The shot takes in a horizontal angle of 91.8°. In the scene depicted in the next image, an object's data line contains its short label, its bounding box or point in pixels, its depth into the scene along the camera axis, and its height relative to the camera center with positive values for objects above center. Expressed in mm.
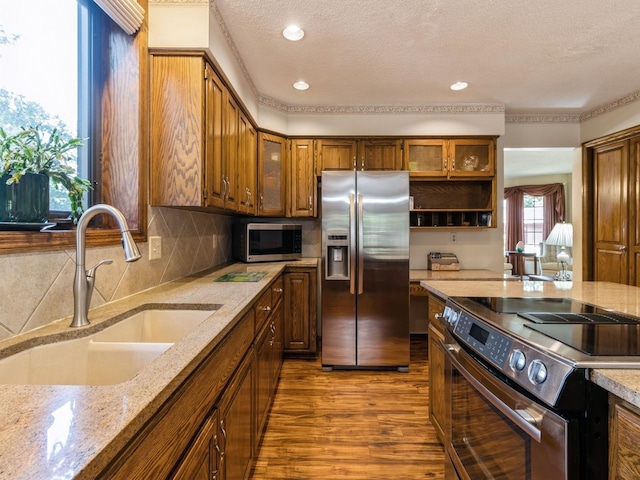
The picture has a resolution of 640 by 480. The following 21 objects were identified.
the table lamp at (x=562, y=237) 5680 +93
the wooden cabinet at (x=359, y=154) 3322 +944
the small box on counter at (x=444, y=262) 3492 -229
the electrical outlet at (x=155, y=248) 1721 -35
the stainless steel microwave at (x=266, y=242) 2980 -3
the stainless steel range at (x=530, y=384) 728 -402
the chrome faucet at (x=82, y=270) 1065 -100
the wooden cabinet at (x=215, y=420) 621 -511
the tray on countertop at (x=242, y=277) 1985 -239
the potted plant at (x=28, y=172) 990 +233
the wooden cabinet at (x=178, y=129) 1732 +634
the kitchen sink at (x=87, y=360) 901 -378
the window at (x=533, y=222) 7879 +515
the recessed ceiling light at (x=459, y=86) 2846 +1456
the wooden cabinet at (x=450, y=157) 3297 +912
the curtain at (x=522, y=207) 7480 +875
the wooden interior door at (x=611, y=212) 3215 +323
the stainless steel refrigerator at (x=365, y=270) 2740 -251
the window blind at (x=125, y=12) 1440 +1119
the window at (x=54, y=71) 1151 +727
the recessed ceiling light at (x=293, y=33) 2088 +1437
